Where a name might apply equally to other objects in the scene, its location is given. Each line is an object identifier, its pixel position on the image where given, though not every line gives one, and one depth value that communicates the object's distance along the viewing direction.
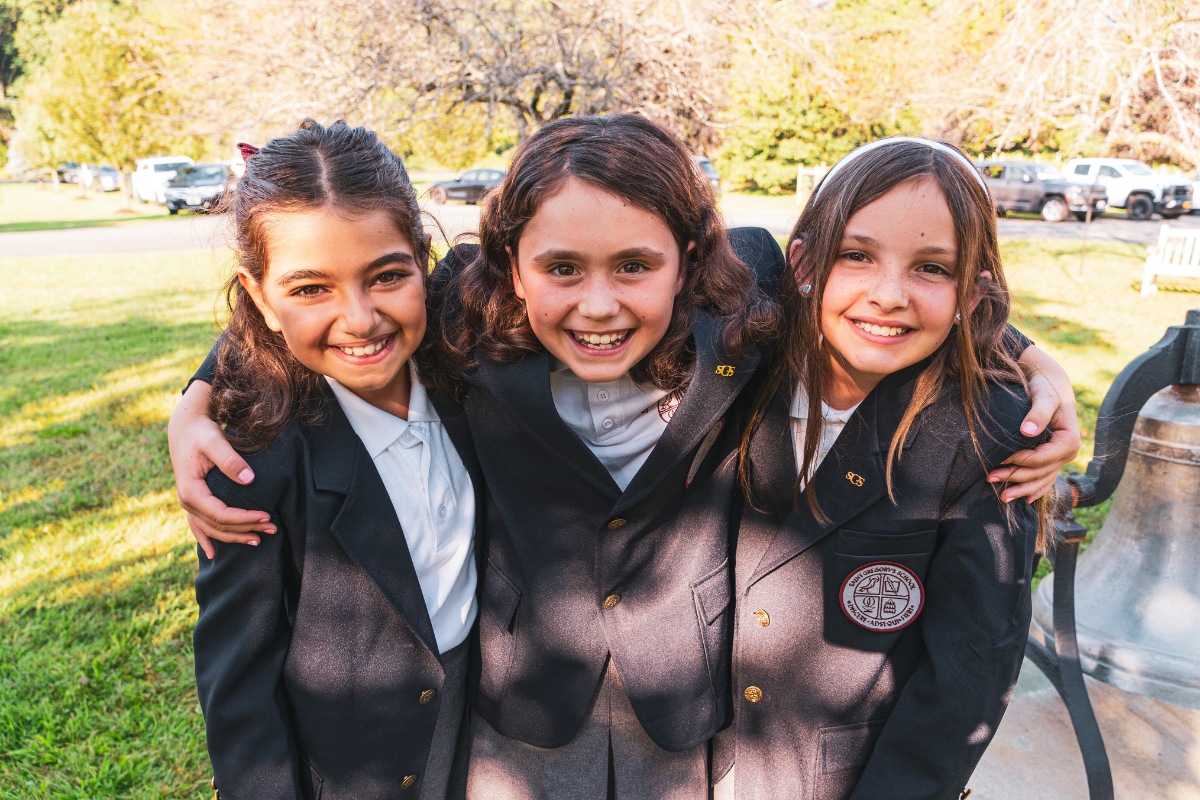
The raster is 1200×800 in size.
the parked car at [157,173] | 25.77
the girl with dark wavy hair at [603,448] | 1.64
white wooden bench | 9.43
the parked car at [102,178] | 37.16
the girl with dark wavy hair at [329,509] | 1.59
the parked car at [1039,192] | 18.73
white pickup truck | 19.12
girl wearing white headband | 1.58
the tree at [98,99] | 21.47
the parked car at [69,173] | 45.49
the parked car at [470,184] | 20.96
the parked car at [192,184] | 20.31
